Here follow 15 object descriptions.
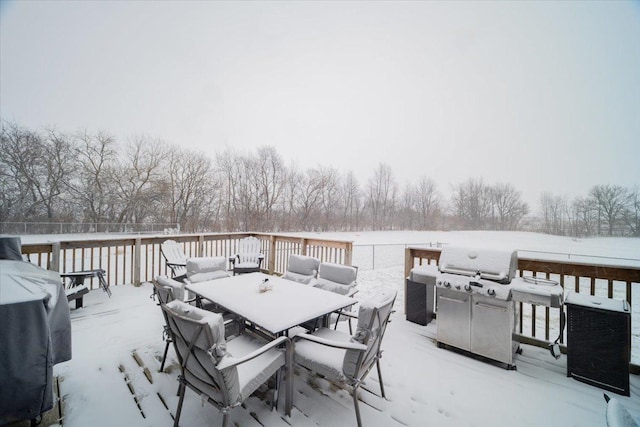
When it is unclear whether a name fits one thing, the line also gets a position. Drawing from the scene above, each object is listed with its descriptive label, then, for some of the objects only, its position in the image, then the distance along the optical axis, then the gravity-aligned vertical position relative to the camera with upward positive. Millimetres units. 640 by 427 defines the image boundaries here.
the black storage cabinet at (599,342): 1952 -1058
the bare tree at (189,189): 14344 +1588
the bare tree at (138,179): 13141 +1996
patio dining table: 1849 -799
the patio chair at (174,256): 4312 -790
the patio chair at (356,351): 1530 -963
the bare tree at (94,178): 12094 +1906
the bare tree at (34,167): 10477 +2164
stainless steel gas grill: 2348 -896
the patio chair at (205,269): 3121 -737
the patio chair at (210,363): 1256 -833
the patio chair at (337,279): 2855 -774
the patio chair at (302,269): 3229 -733
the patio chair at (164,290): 1882 -606
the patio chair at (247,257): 4590 -866
